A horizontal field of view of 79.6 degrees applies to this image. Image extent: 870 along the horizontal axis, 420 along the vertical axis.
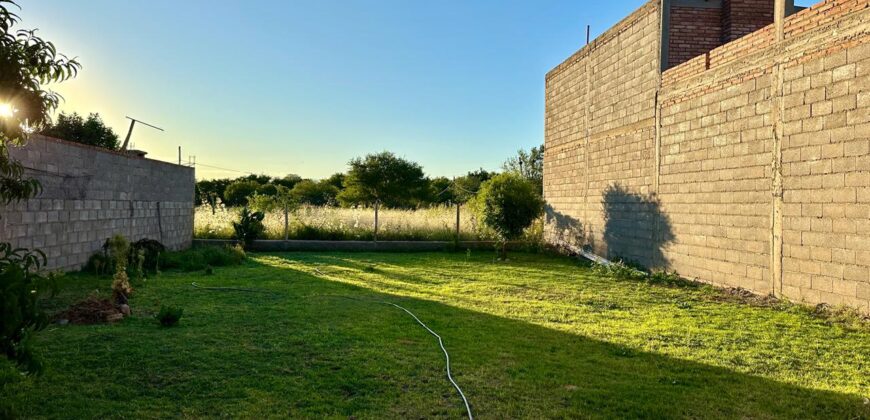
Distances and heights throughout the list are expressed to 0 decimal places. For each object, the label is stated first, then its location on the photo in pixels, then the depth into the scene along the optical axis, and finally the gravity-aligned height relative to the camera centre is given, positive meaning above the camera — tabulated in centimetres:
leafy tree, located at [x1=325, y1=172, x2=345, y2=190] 4378 +242
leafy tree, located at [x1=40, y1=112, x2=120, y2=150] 2858 +417
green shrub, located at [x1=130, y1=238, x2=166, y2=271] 982 -91
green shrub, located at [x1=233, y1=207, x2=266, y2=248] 1454 -54
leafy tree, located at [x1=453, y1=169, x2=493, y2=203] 3558 +222
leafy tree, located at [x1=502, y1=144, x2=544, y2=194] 3162 +301
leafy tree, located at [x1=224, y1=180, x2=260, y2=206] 3506 +98
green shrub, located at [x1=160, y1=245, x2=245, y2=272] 1062 -112
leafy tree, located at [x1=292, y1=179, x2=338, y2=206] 3862 +125
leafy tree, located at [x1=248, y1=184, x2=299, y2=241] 1764 +15
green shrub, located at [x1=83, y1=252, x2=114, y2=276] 921 -108
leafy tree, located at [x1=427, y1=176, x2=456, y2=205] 3838 +150
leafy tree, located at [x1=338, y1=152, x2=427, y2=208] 3559 +199
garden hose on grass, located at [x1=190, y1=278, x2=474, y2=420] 341 -127
